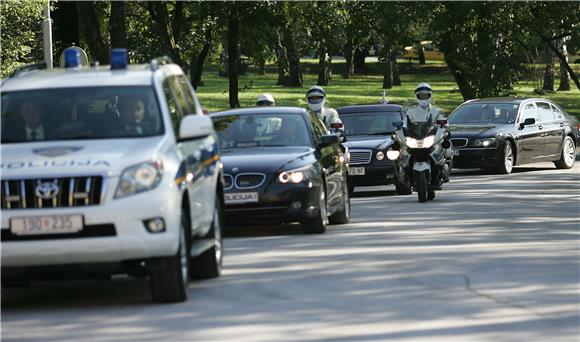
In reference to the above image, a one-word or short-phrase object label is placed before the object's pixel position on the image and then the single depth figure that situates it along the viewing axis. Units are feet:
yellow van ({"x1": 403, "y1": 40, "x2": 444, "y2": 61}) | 402.89
